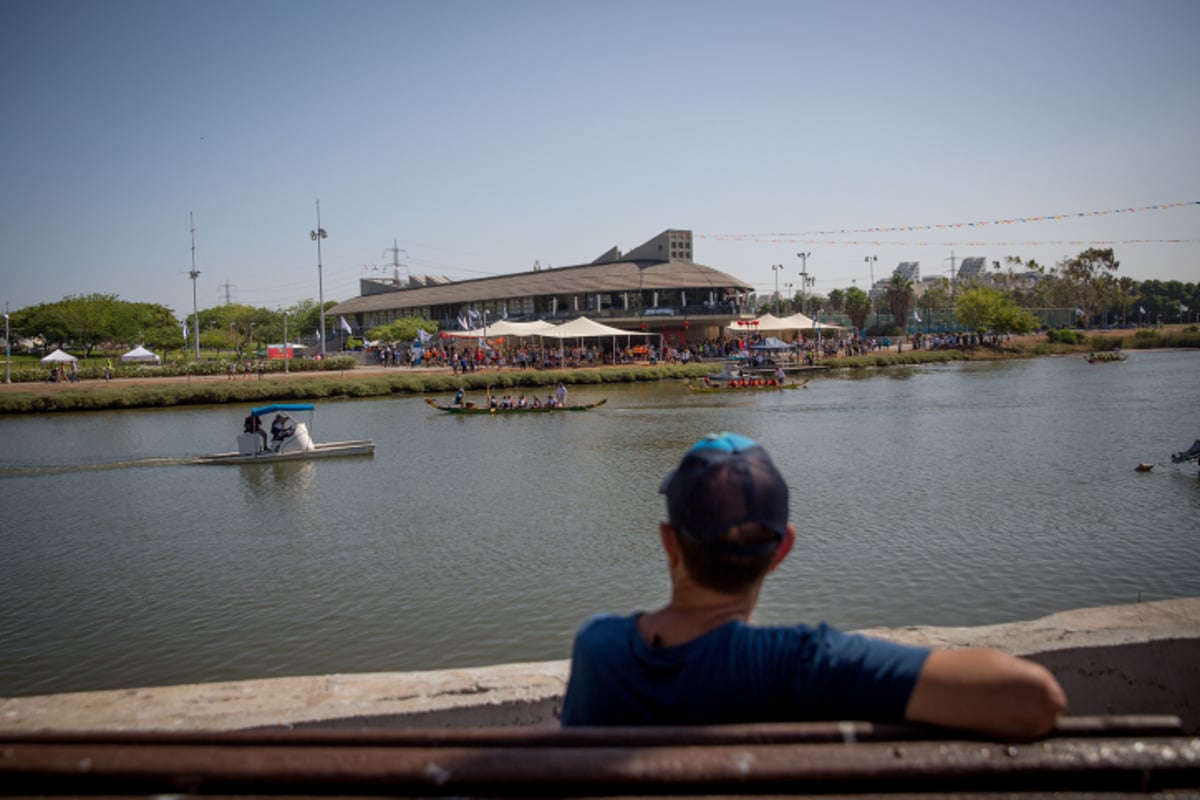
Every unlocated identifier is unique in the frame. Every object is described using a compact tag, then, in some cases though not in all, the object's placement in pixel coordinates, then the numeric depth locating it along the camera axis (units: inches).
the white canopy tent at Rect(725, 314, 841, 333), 2513.5
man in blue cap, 80.4
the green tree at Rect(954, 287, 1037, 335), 3225.9
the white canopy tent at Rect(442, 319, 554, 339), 2252.7
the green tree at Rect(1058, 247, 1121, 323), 4451.3
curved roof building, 2952.8
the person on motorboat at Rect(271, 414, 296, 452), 1094.4
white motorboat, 1080.6
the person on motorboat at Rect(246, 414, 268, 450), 1101.7
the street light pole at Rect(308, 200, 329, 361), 3019.2
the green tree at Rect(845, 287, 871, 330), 4261.8
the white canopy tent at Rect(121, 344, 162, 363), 2360.9
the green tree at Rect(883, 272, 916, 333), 3969.0
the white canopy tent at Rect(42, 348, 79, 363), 2117.4
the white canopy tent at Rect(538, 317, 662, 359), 2212.1
